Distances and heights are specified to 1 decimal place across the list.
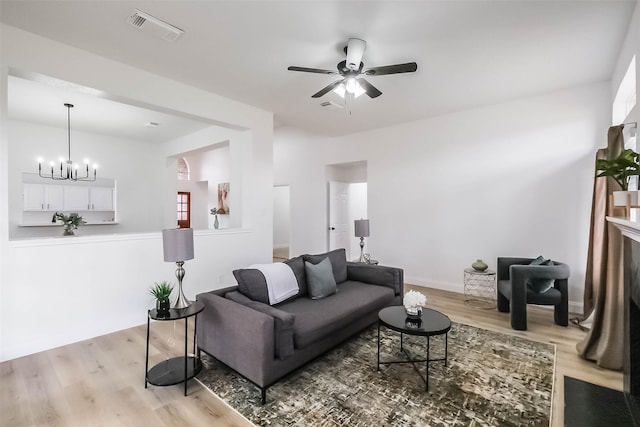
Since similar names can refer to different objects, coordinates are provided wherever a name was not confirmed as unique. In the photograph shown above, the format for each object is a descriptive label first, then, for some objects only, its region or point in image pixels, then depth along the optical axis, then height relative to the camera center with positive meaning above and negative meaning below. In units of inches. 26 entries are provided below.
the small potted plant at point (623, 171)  78.6 +11.2
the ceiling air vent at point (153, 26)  97.5 +62.7
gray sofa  83.2 -38.0
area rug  76.9 -54.2
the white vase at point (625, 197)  76.7 +3.6
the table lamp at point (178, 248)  94.0 -13.3
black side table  88.0 -51.9
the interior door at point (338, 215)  271.9 -6.6
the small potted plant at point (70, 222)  161.5 -9.0
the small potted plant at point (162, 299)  90.5 -28.4
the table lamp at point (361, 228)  192.2 -12.8
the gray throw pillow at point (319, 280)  122.1 -30.7
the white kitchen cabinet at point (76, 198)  233.8 +6.3
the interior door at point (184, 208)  364.2 -1.3
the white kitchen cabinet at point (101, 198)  247.0 +7.0
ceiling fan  103.9 +50.6
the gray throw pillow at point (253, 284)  106.5 -28.0
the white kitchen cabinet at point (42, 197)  215.6 +6.5
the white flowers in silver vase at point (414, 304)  98.1 -31.8
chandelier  216.0 +27.1
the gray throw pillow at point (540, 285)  133.3 -34.1
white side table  170.6 -48.7
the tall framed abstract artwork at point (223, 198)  340.5 +10.9
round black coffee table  89.7 -37.1
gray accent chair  130.7 -37.6
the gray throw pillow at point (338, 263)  145.1 -27.8
